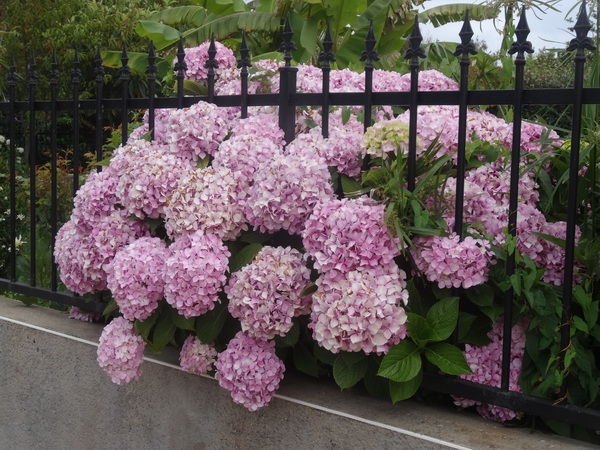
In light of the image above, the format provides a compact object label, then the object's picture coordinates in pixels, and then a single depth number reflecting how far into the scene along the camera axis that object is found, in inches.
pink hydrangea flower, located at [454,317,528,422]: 99.7
